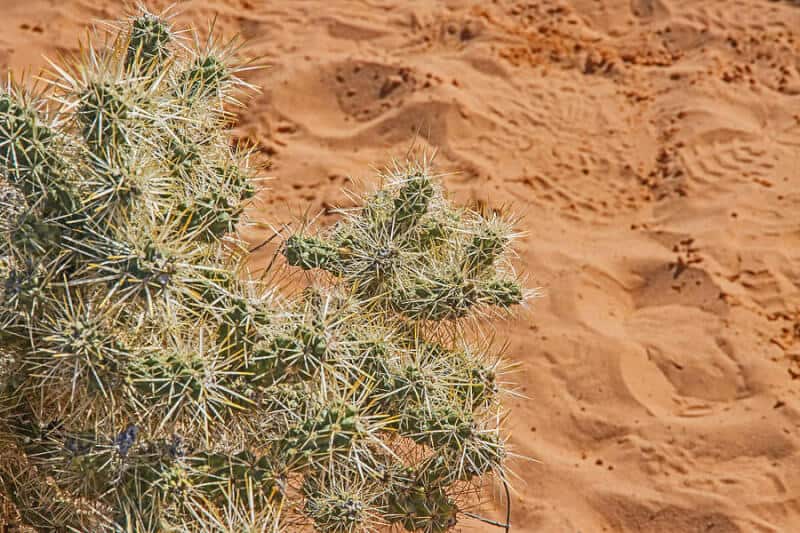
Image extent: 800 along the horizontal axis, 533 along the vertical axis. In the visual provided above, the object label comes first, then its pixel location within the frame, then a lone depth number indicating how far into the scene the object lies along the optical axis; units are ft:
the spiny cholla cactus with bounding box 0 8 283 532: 4.84
